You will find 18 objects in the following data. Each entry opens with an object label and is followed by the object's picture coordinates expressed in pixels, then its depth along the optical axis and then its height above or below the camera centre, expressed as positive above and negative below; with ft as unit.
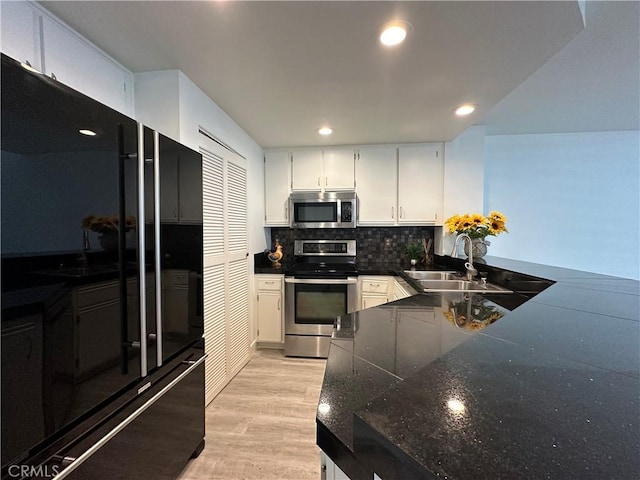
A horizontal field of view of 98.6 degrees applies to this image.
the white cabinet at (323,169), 10.55 +2.44
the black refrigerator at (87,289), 2.32 -0.61
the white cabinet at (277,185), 10.81 +1.86
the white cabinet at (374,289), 9.51 -1.96
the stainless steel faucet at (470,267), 7.57 -0.96
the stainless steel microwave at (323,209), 10.14 +0.87
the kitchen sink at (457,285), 6.52 -1.37
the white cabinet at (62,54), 3.70 +2.80
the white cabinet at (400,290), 7.59 -1.71
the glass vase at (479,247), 8.57 -0.44
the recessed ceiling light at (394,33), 4.24 +3.20
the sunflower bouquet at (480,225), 7.86 +0.22
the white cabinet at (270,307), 9.87 -2.70
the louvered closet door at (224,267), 6.70 -0.96
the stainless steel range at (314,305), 9.46 -2.49
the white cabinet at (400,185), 10.25 +1.81
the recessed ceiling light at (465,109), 7.14 +3.28
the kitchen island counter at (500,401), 1.06 -0.89
